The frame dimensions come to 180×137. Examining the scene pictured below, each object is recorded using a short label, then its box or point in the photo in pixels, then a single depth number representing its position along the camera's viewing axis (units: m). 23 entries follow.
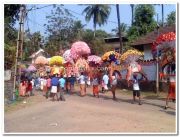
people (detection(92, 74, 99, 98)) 9.49
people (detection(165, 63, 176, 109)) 7.05
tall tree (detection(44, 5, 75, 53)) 21.75
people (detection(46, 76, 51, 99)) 9.34
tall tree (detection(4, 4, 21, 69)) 9.65
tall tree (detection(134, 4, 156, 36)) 18.23
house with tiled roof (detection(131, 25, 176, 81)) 14.09
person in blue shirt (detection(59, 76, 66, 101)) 8.45
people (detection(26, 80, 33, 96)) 9.99
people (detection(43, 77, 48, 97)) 9.77
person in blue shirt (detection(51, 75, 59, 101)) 8.54
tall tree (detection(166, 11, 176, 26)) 19.43
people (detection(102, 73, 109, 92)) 10.80
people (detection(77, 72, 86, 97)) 9.53
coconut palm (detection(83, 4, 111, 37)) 26.06
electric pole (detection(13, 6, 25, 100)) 8.64
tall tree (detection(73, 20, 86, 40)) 22.51
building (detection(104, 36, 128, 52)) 23.10
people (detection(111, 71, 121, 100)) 8.77
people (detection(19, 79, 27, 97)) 9.88
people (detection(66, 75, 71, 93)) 10.67
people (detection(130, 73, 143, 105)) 7.85
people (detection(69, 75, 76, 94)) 10.57
